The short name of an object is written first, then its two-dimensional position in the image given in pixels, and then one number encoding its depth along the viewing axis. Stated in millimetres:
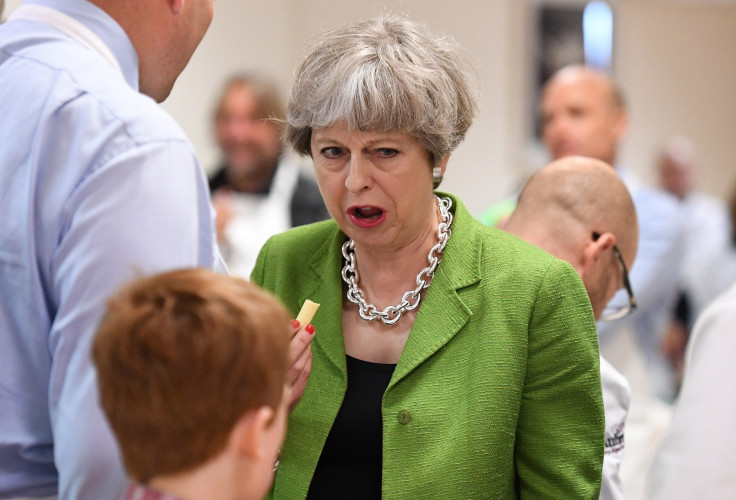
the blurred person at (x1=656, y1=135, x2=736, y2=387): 6348
